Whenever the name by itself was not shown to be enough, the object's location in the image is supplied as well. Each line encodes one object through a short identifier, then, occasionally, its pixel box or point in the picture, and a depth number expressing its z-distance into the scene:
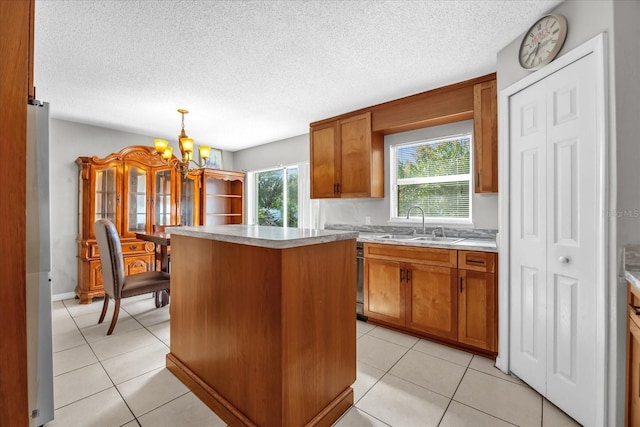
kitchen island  1.38
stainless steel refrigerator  1.45
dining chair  2.79
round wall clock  1.71
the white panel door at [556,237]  1.58
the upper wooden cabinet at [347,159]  3.37
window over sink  3.06
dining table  3.27
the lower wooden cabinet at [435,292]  2.34
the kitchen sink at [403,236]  3.14
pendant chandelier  3.06
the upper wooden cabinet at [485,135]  2.49
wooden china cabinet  3.74
